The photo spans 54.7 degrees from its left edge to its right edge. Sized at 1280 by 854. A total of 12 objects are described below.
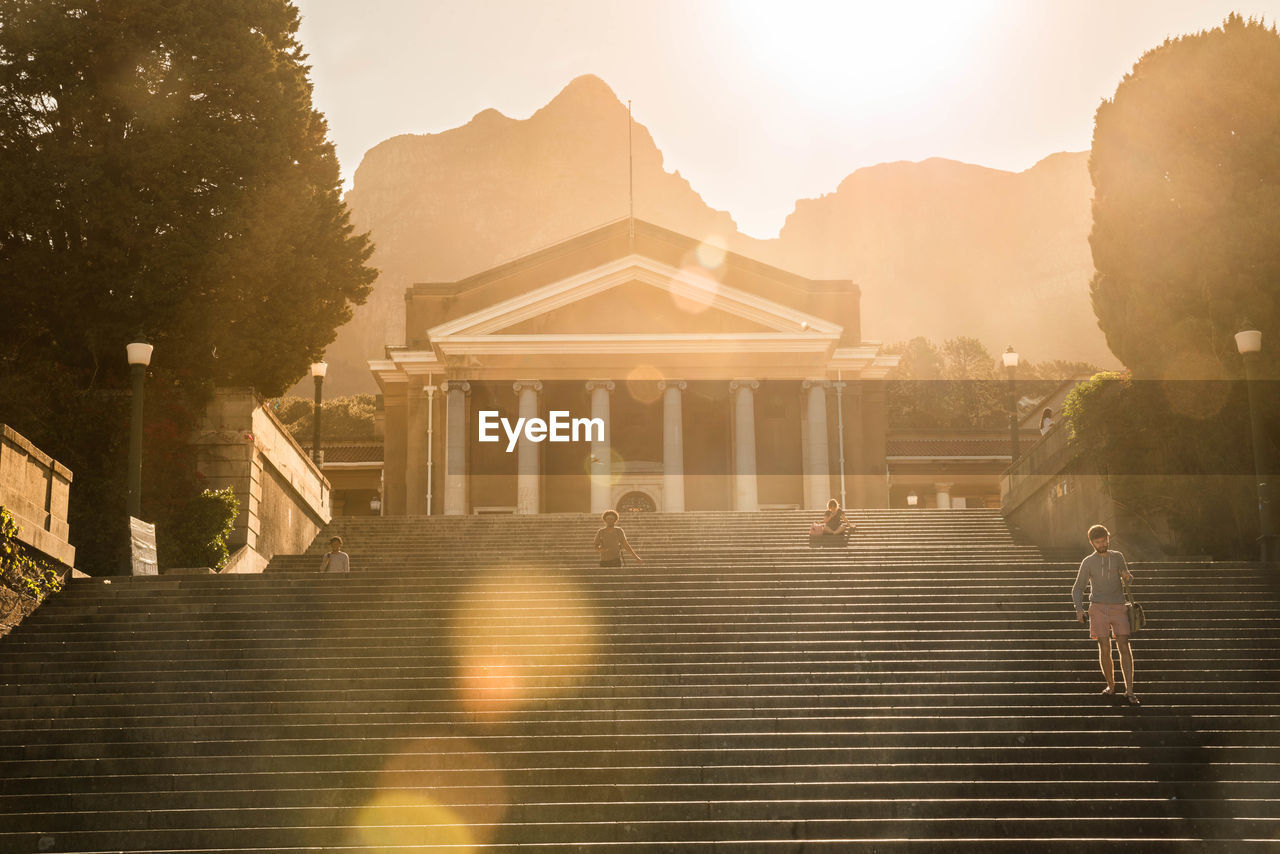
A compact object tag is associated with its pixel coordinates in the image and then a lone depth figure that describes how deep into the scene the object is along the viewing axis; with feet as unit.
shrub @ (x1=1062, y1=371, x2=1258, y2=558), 65.00
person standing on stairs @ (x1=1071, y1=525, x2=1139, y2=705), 38.04
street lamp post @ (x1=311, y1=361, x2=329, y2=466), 83.30
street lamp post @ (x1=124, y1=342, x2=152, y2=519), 56.54
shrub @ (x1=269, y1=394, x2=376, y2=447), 235.40
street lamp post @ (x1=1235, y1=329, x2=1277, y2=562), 57.31
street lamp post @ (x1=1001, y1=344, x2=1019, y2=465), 87.97
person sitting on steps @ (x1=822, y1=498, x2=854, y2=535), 69.67
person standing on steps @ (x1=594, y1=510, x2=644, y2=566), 56.90
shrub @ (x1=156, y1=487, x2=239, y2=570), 68.54
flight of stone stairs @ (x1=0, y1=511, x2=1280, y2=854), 31.09
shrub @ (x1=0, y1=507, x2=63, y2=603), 47.39
